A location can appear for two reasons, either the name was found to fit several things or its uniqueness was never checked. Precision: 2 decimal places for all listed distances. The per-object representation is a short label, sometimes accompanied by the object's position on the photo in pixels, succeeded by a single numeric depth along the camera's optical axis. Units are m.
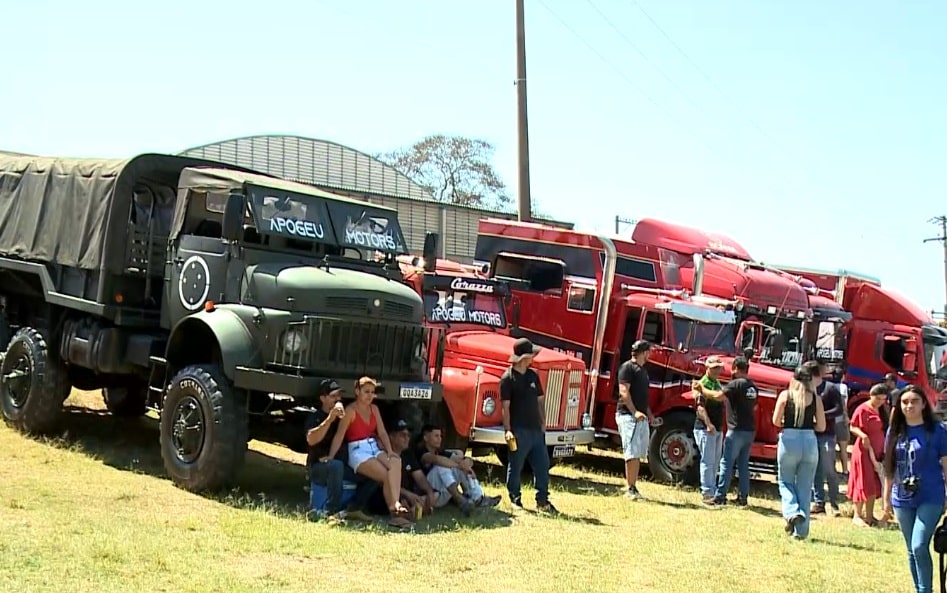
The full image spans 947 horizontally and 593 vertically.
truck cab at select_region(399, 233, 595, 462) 11.58
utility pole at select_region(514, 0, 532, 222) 19.05
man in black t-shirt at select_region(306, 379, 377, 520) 8.73
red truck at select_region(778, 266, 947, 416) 19.22
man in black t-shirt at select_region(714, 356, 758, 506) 11.55
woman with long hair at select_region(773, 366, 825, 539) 9.58
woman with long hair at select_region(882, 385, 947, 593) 7.01
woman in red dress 11.10
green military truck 9.20
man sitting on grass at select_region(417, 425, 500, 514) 9.64
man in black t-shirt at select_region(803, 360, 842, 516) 12.04
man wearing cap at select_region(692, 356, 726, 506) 11.78
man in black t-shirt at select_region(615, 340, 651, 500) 11.56
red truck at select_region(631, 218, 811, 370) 15.02
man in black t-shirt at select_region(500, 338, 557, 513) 10.02
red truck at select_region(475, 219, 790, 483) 13.60
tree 50.09
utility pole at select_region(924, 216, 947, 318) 55.06
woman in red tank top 8.85
